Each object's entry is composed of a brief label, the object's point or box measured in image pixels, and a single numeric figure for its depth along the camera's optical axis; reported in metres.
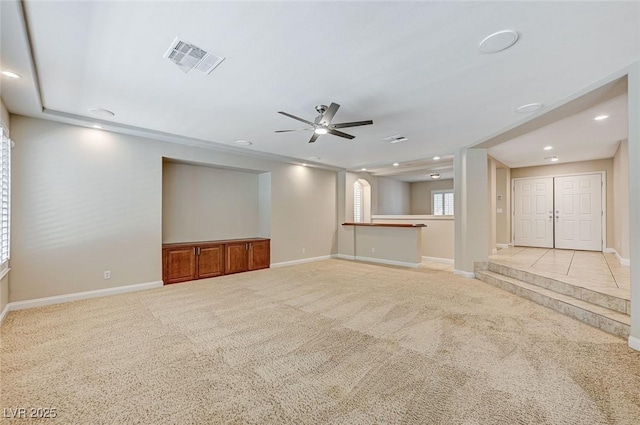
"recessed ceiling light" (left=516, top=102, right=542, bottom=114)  3.53
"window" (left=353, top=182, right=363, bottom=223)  9.55
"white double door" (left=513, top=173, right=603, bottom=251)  6.86
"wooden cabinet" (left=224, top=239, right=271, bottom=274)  6.02
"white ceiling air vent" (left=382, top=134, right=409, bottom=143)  5.08
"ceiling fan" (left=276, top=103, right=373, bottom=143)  3.26
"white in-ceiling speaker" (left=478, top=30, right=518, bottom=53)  2.16
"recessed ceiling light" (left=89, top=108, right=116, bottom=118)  3.74
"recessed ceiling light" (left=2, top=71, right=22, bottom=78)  2.68
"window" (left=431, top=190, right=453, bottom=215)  11.16
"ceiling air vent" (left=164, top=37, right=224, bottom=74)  2.31
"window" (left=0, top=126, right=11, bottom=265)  3.24
